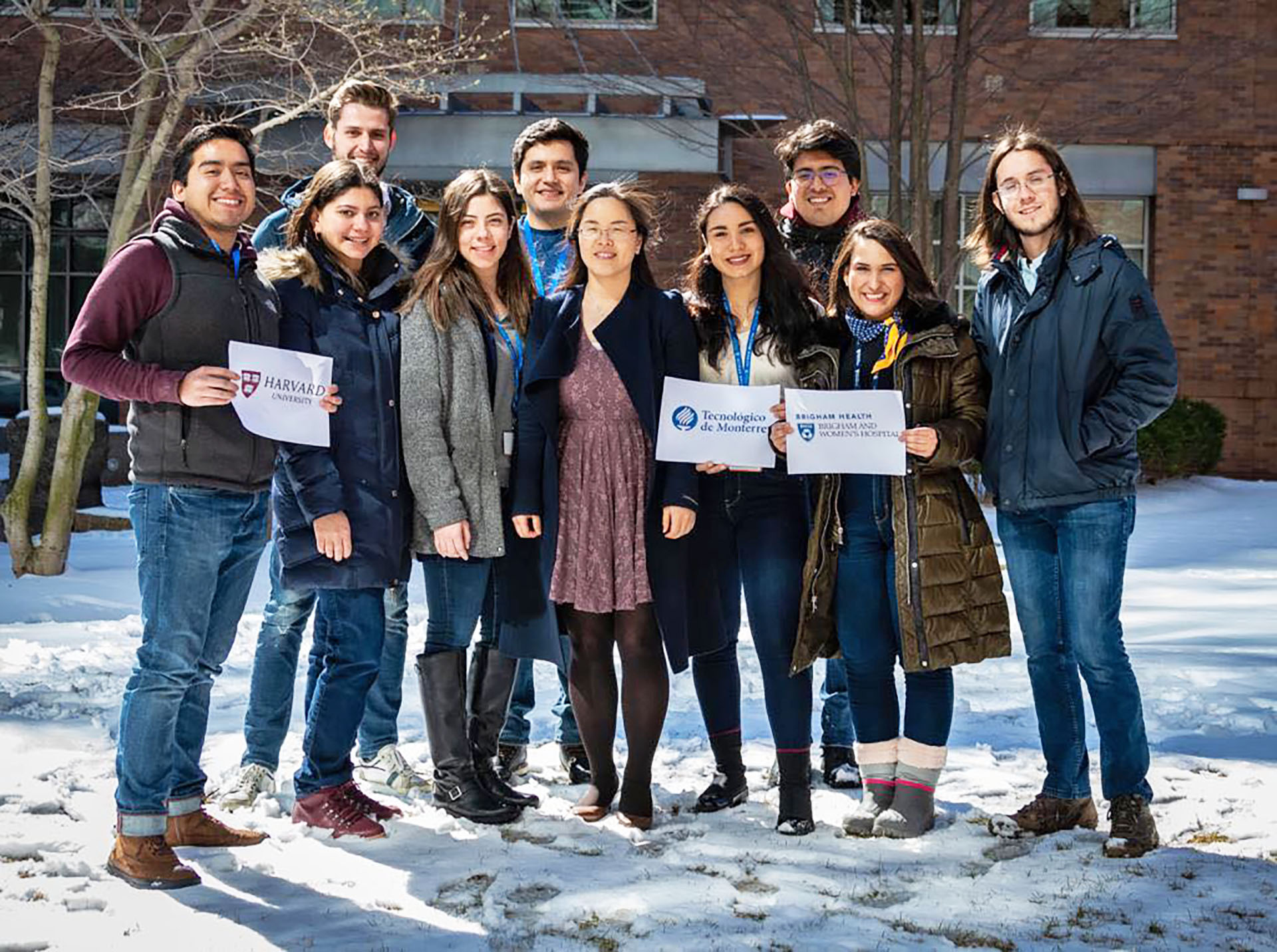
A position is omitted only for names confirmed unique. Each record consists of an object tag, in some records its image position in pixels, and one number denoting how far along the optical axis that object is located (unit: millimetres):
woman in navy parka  4676
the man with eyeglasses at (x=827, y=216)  5445
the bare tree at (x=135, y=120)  10766
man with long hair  4609
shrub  16781
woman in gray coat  4879
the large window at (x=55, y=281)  19531
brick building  17453
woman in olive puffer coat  4734
